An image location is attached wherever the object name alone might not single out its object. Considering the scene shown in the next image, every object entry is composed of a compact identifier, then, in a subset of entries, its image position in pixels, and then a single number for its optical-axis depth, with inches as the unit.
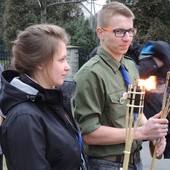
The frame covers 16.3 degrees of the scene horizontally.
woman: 99.3
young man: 136.6
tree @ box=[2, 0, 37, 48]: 1182.0
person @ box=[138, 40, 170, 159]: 182.4
